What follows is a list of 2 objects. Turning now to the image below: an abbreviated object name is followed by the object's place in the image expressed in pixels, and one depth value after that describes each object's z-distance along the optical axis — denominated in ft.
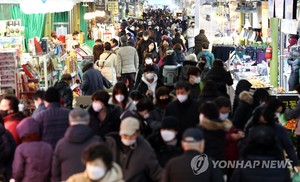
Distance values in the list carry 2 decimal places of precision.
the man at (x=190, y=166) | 20.86
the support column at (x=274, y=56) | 57.77
